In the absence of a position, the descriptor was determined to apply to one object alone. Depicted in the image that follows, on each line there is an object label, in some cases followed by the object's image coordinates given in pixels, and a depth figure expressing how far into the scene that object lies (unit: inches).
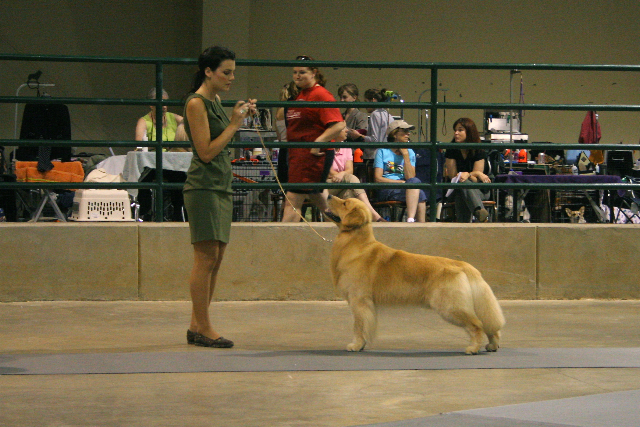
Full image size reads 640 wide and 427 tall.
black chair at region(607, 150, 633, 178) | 907.4
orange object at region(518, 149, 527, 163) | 970.3
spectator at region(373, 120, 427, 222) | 681.7
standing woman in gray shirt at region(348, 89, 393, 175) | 720.3
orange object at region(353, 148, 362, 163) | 748.4
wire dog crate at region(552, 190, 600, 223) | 814.0
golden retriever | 375.1
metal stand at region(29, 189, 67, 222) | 623.1
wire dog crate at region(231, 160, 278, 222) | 712.4
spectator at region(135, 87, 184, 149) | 717.1
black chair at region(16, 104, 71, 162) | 603.9
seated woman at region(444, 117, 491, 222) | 660.2
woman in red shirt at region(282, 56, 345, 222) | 554.3
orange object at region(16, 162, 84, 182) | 626.6
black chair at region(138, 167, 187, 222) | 678.2
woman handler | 383.2
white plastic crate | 645.1
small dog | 839.5
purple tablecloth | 652.1
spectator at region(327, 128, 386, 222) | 606.8
